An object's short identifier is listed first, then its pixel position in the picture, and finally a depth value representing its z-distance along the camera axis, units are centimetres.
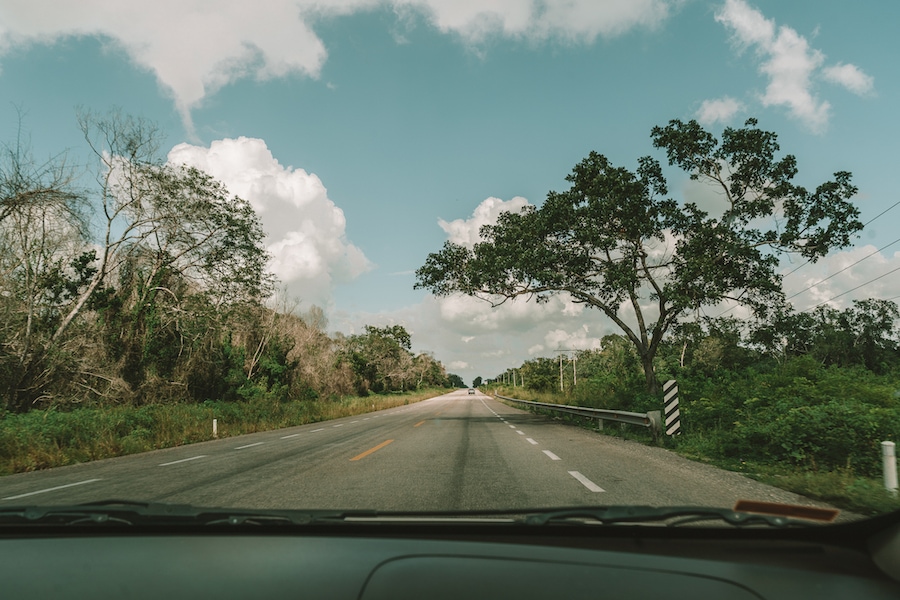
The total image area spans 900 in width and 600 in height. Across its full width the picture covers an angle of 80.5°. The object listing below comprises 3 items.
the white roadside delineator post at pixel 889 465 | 589
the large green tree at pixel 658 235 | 1792
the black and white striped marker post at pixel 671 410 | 1318
